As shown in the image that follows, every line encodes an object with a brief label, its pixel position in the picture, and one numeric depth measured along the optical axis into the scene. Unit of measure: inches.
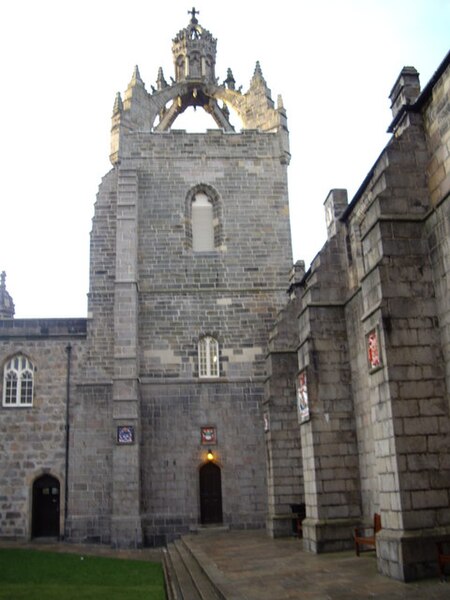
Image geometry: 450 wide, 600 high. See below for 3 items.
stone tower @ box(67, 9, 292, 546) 924.6
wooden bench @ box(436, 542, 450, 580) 377.1
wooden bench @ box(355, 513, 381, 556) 495.2
